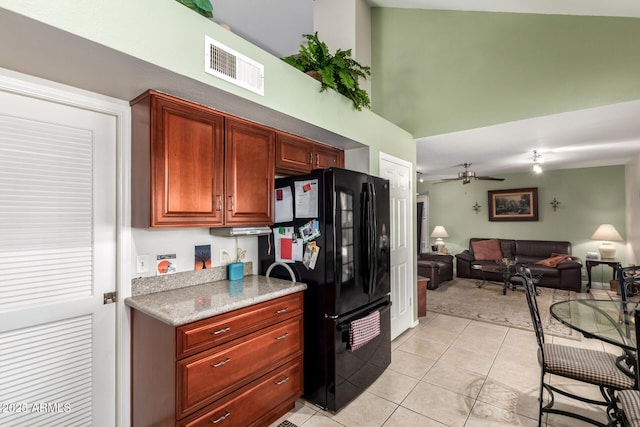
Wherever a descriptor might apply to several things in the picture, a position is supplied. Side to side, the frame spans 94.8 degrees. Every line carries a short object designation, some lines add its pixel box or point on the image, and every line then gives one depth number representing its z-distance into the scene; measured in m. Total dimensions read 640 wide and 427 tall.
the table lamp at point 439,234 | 7.76
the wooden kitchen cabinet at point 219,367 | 1.54
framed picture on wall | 6.85
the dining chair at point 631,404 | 1.25
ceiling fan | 5.28
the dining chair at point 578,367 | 1.73
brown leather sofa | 5.59
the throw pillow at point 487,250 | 6.86
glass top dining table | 1.69
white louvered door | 1.52
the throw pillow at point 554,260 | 5.85
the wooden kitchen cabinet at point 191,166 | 1.72
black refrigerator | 2.17
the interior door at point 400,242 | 3.35
